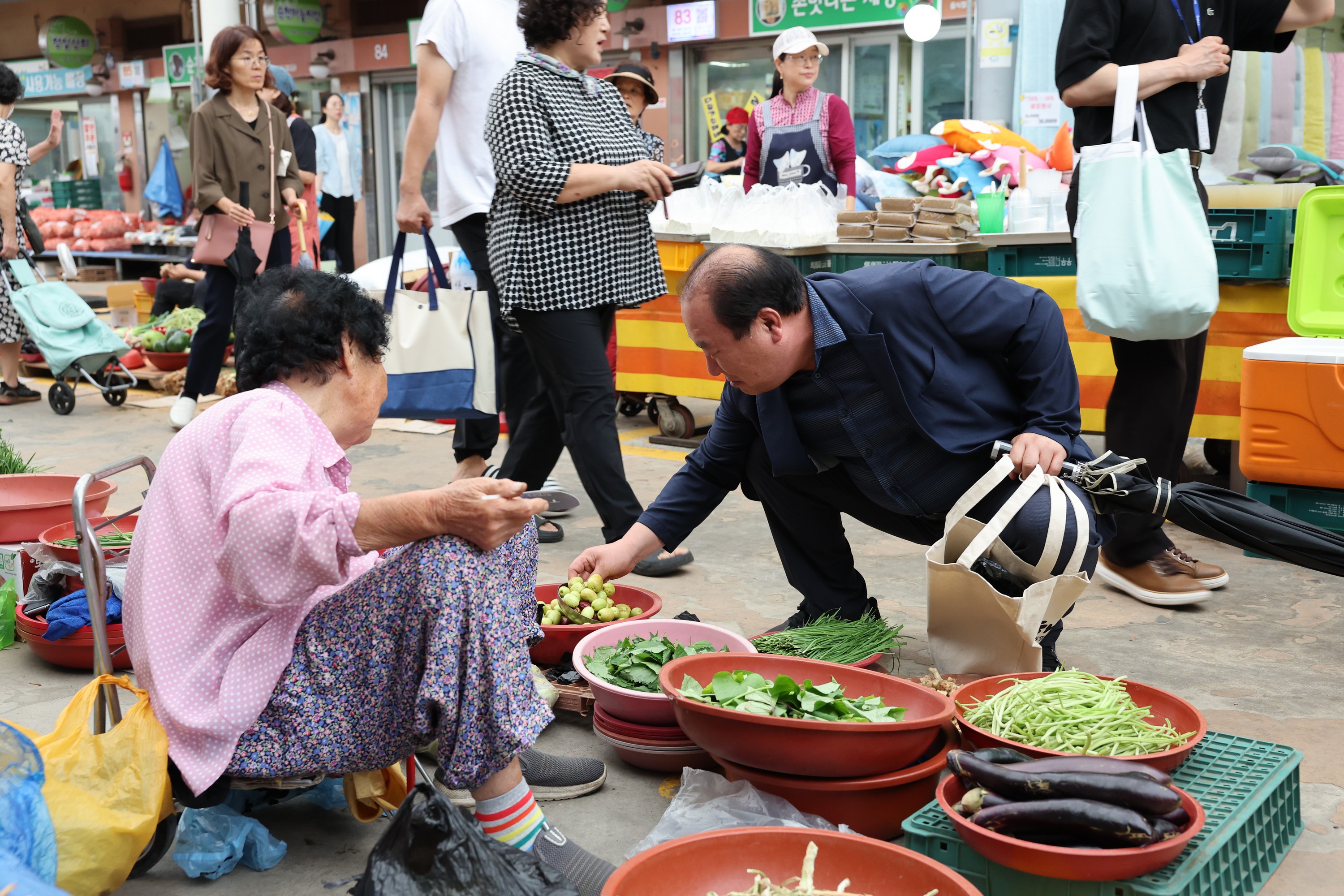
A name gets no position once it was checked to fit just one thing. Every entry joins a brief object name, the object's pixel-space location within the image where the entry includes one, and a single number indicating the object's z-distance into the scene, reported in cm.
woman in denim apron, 688
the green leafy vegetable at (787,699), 222
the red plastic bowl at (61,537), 331
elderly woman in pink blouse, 186
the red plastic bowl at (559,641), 291
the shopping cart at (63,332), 712
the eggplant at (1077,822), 179
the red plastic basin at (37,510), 351
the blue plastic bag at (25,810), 174
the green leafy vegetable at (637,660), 258
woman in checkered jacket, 377
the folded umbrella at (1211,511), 252
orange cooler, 352
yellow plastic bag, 189
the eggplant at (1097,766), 194
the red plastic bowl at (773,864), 179
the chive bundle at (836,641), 277
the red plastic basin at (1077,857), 177
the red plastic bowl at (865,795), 215
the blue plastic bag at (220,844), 211
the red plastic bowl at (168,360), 830
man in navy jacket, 261
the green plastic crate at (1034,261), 508
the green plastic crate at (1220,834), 183
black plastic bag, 175
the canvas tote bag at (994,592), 249
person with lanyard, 360
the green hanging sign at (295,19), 1394
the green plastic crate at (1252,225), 432
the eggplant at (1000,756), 205
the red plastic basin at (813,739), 209
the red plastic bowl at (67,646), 310
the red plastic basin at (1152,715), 211
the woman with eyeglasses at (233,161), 618
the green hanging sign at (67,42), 1705
